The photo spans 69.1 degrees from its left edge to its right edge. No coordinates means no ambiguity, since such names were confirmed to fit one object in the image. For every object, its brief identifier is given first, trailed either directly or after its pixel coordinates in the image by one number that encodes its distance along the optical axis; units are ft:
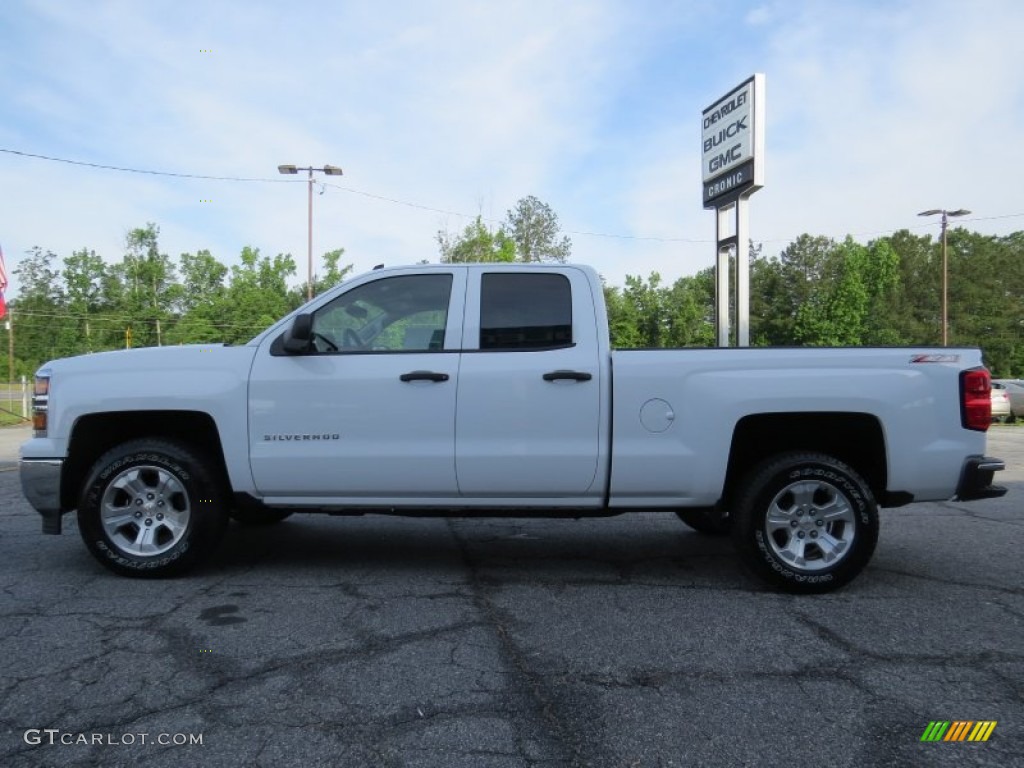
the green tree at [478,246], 123.95
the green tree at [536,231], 191.01
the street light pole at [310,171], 121.08
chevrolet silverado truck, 13.83
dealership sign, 41.37
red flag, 35.33
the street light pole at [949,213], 123.44
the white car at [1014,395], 92.99
